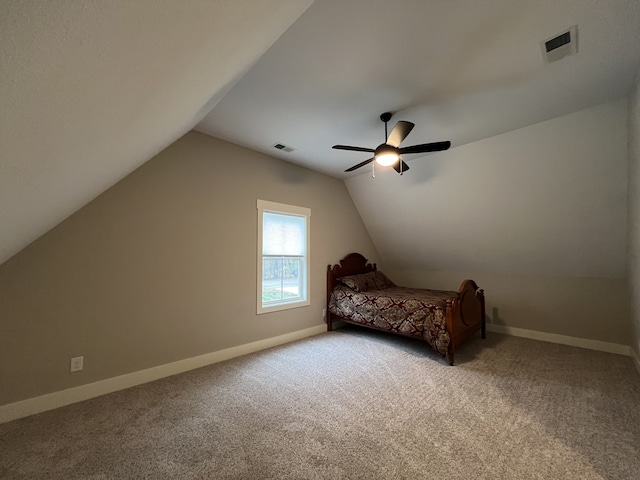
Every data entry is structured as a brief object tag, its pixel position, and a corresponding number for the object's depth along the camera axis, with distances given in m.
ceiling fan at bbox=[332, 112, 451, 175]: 2.47
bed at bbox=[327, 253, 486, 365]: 3.27
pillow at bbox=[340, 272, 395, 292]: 4.46
